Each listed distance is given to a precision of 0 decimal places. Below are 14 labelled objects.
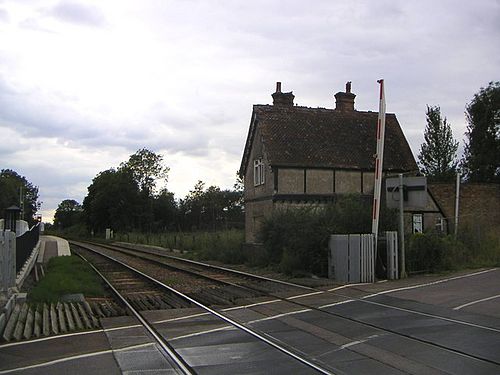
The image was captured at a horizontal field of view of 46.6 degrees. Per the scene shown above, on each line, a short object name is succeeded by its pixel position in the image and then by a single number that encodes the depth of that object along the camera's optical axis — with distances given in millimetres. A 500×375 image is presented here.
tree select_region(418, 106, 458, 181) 55188
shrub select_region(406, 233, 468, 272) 18188
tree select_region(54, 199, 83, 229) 157088
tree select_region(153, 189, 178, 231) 96944
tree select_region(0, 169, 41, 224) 82600
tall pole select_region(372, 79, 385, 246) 17516
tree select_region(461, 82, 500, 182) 49281
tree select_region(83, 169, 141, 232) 88312
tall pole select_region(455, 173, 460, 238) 30173
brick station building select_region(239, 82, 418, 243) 31125
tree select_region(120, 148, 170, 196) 93750
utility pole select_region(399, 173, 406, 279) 17328
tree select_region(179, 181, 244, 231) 95812
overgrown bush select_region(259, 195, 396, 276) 19125
